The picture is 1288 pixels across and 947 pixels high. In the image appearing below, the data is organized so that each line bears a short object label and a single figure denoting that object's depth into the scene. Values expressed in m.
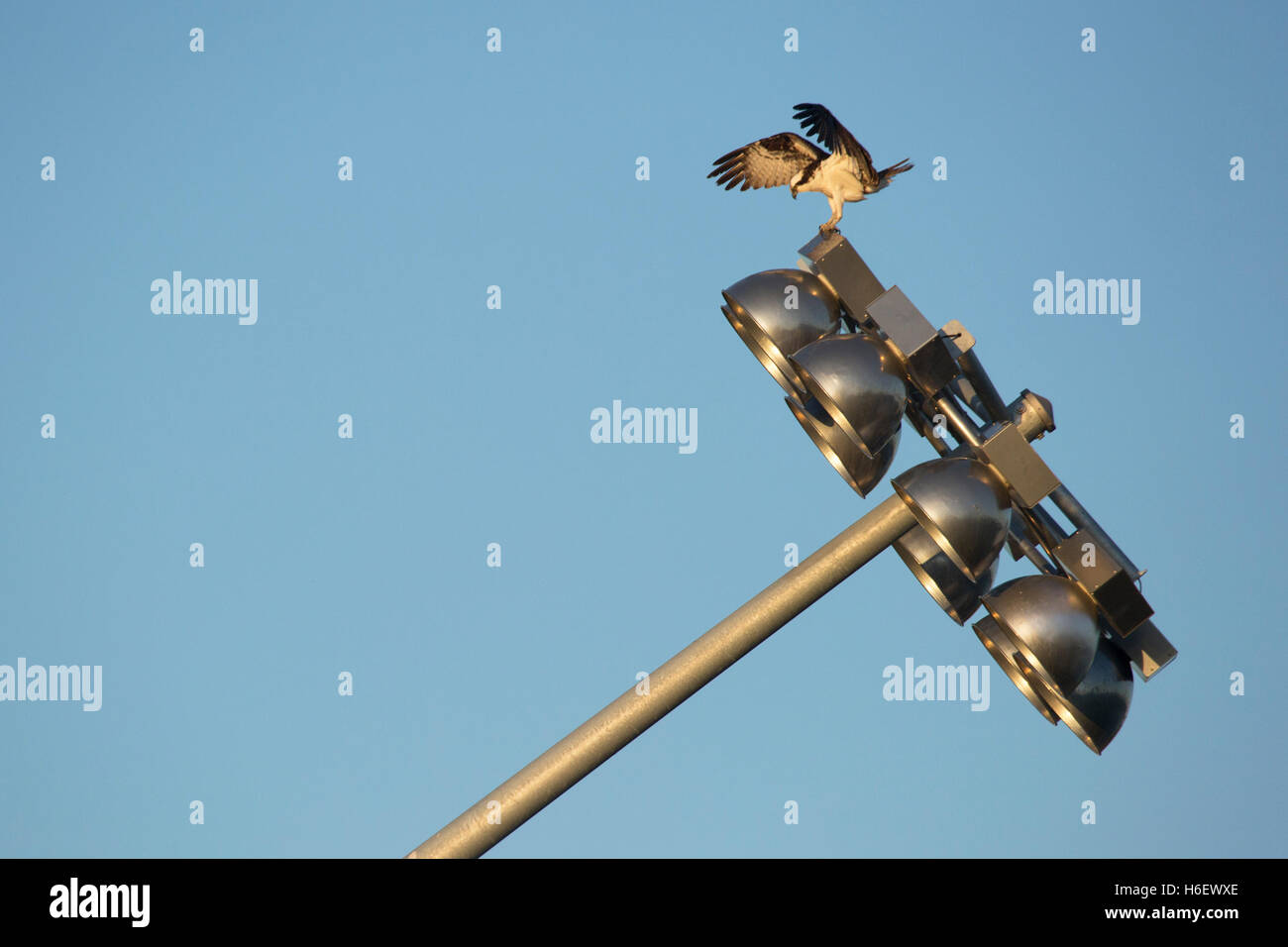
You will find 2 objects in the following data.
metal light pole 13.25
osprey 15.77
